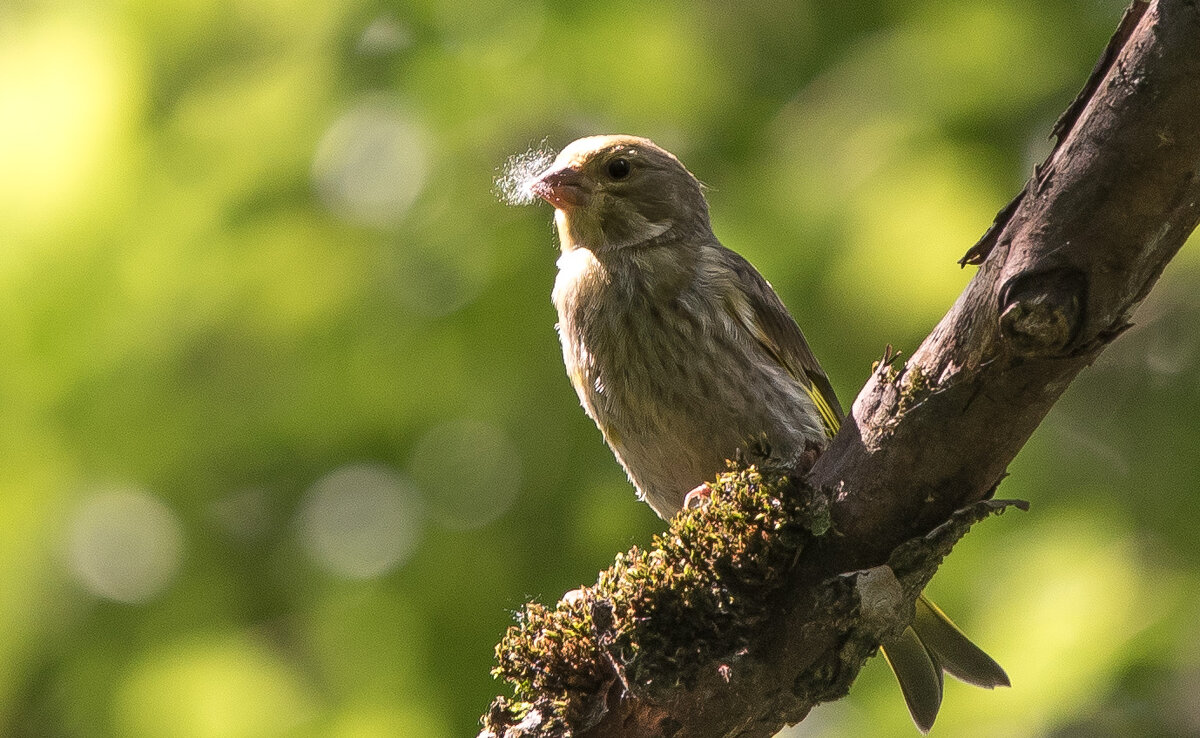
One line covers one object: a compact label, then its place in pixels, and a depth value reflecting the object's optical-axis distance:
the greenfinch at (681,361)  7.12
